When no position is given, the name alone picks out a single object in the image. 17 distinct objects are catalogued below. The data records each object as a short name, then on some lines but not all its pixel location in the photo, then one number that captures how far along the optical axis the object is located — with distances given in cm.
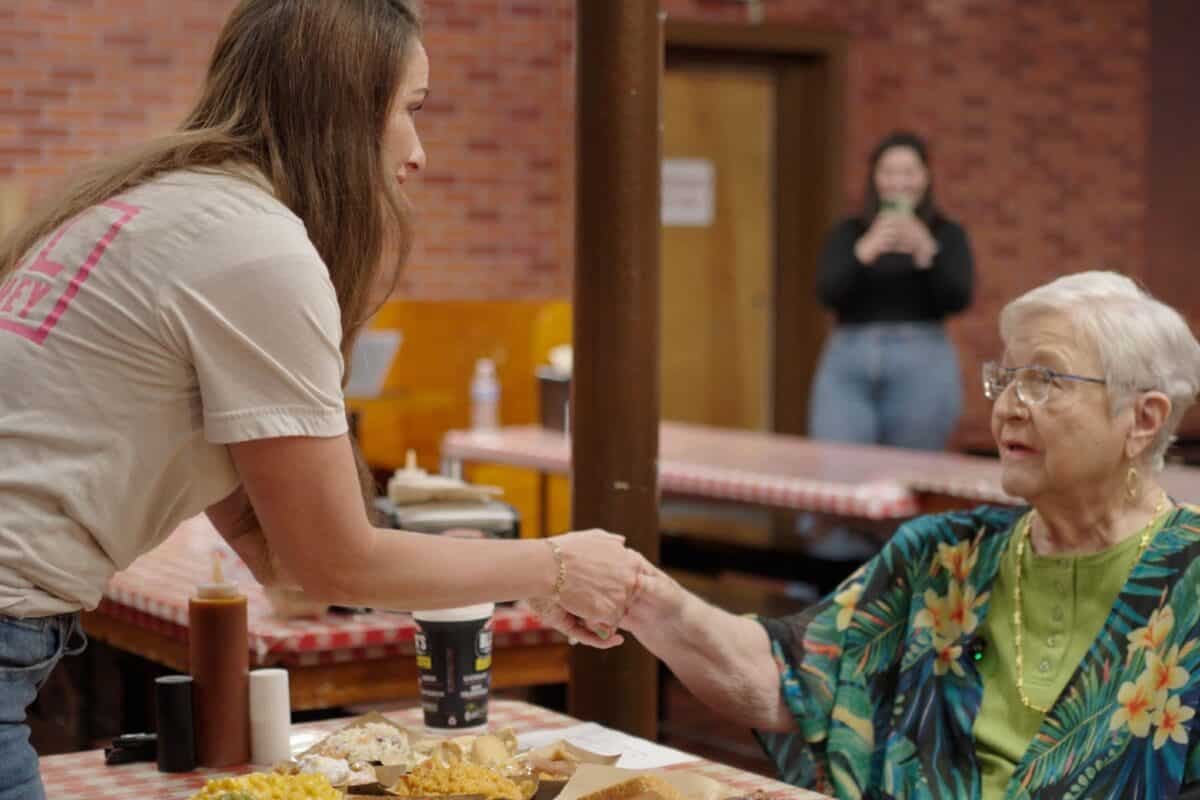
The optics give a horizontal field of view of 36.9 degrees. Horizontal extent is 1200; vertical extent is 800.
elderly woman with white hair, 230
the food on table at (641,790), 182
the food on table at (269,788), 172
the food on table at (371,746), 208
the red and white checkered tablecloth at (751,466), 475
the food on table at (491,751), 203
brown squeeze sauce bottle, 217
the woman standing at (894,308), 625
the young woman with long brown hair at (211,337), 164
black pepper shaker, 216
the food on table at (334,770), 198
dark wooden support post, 260
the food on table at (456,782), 190
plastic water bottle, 669
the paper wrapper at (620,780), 190
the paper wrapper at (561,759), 203
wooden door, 878
